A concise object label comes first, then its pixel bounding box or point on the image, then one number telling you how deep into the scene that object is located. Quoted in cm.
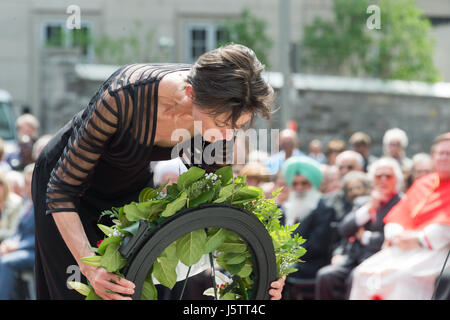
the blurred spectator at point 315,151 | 903
